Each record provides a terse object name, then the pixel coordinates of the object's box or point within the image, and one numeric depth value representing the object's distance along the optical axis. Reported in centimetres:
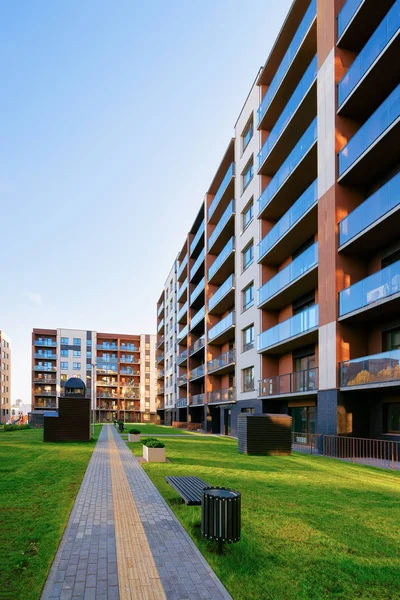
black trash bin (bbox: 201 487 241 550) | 591
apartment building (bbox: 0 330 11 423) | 9812
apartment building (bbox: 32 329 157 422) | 9106
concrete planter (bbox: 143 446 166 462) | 1611
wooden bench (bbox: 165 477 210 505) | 834
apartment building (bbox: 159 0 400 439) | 1722
